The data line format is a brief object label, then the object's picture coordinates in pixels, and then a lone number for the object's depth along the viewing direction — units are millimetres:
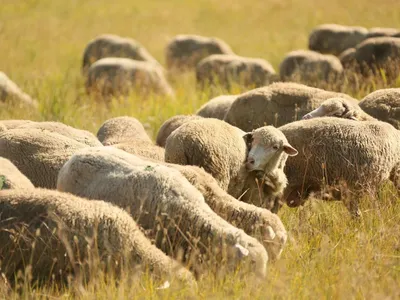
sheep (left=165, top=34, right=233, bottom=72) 41750
